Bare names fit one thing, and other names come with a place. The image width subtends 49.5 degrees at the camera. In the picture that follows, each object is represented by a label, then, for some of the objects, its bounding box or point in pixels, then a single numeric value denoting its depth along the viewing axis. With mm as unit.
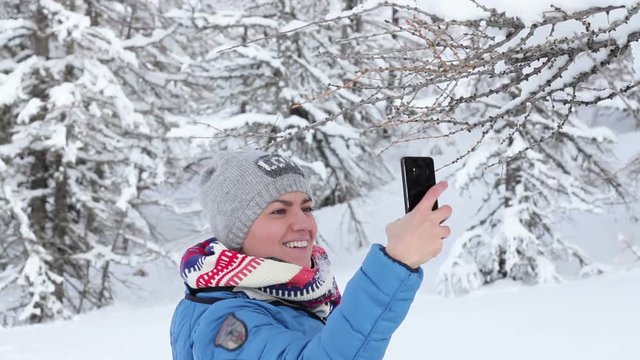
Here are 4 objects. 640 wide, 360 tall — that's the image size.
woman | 1635
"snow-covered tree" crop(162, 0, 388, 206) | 11852
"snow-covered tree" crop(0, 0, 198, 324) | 11195
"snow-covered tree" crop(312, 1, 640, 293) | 9914
